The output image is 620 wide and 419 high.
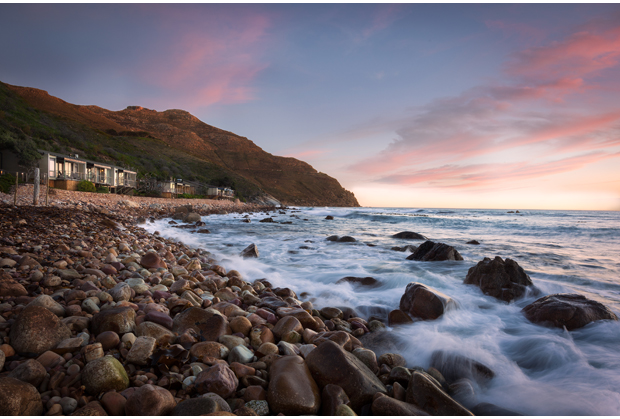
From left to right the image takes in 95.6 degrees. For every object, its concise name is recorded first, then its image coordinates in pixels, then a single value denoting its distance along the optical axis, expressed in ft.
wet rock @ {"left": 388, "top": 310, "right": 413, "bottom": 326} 14.74
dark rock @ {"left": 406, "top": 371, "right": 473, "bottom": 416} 7.59
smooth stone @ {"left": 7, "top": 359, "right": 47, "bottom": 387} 6.32
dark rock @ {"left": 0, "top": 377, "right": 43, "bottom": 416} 5.58
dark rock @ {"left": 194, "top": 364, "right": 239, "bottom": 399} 7.09
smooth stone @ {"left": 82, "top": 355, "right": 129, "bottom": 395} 6.50
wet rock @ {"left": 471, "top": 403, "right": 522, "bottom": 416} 9.00
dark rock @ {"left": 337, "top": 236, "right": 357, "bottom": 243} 45.35
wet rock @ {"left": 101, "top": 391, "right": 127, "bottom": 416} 6.22
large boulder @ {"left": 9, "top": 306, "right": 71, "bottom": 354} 7.41
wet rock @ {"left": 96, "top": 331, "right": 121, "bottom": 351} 8.11
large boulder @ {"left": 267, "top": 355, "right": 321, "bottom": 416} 7.13
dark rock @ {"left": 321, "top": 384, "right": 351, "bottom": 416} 7.39
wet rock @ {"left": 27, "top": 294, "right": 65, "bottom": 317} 9.13
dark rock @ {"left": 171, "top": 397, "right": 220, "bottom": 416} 6.17
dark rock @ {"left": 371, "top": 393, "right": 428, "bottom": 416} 7.39
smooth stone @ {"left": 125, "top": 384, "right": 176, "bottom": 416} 6.19
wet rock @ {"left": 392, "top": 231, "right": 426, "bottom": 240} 50.65
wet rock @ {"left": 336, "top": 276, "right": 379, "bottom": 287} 21.96
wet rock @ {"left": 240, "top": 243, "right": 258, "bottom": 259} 30.60
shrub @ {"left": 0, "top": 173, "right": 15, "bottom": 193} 51.11
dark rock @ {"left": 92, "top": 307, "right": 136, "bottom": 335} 8.73
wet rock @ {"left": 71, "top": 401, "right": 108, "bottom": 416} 5.72
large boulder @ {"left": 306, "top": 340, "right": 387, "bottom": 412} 7.93
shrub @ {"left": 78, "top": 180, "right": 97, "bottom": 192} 88.12
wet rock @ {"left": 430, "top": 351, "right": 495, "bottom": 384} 10.85
